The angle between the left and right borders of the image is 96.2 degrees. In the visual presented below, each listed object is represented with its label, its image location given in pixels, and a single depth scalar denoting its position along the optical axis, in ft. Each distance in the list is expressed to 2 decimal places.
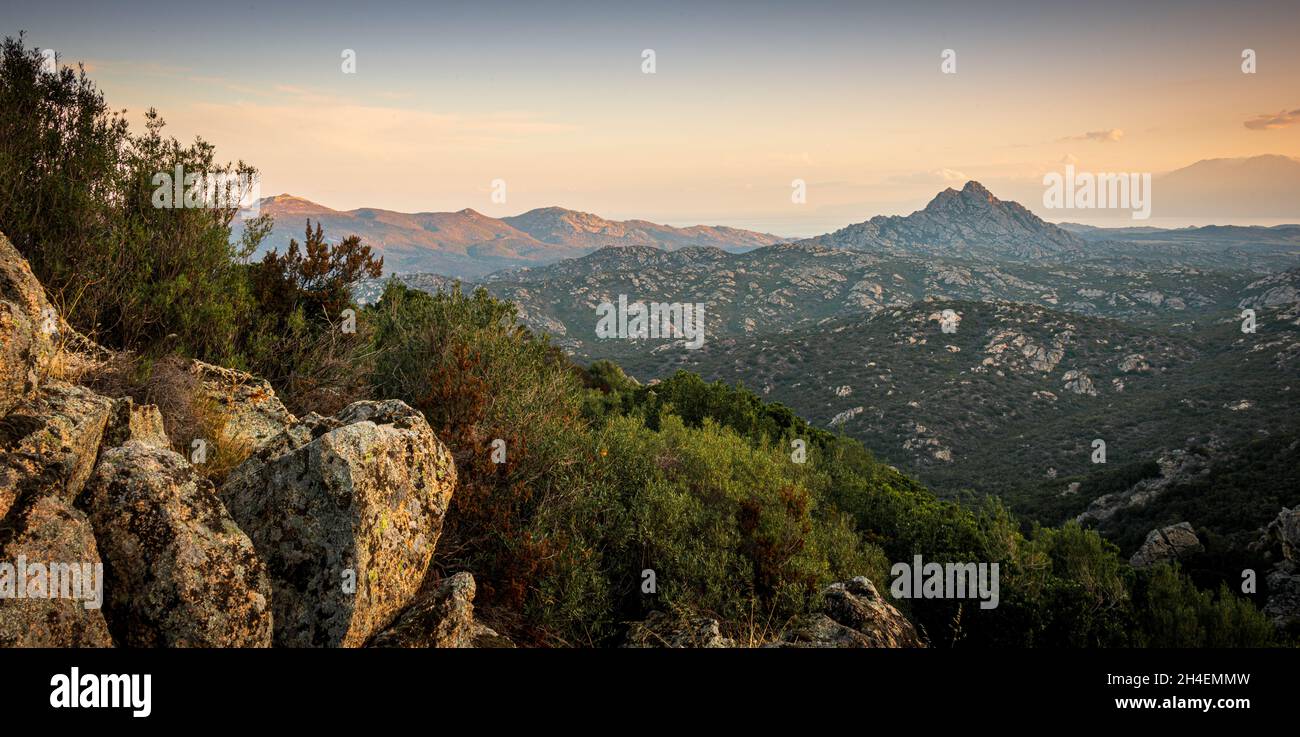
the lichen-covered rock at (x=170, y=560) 15.79
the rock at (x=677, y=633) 24.95
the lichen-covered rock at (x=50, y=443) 15.56
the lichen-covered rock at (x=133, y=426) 19.94
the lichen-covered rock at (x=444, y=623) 19.70
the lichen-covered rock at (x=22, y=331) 17.51
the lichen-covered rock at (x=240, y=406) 25.62
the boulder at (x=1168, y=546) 102.32
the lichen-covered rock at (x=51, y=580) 13.73
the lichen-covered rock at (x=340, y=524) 18.61
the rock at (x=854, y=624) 25.85
